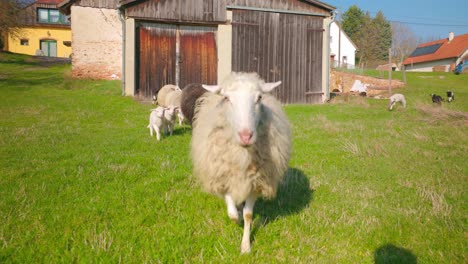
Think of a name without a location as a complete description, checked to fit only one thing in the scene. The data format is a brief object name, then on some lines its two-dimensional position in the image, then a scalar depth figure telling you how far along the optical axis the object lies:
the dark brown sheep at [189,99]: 8.97
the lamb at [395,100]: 14.81
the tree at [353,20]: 76.06
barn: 14.33
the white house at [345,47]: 57.34
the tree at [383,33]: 75.03
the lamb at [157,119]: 8.06
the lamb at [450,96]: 19.26
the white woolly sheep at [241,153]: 3.19
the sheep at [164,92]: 12.89
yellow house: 41.56
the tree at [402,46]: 74.19
